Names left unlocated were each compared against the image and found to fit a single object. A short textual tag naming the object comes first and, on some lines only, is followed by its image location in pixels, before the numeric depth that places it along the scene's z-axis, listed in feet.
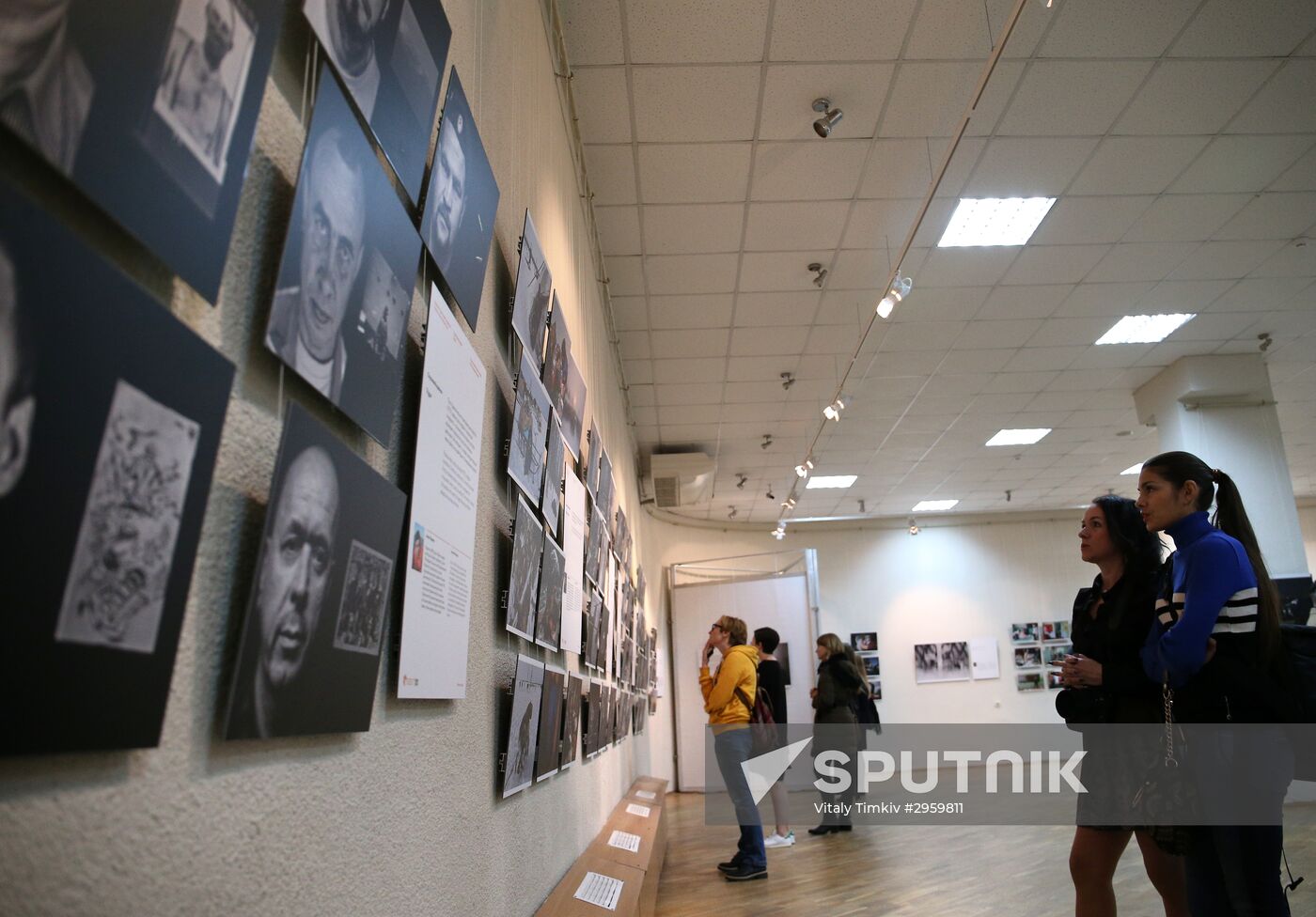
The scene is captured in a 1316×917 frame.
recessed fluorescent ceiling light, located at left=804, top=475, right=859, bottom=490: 39.63
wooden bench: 8.00
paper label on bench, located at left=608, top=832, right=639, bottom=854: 12.42
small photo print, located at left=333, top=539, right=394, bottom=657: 3.55
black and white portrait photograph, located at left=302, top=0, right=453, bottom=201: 3.57
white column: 24.73
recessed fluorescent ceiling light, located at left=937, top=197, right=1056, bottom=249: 17.80
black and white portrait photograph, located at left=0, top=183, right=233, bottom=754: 1.78
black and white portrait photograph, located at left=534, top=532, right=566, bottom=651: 8.23
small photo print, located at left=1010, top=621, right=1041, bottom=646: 49.42
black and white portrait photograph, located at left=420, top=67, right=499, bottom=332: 5.02
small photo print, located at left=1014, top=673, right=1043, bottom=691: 48.93
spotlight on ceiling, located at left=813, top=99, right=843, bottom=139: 14.32
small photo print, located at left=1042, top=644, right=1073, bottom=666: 48.61
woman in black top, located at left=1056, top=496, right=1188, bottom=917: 7.69
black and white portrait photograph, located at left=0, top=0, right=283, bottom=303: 1.85
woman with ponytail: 6.67
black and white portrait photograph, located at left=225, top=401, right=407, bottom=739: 2.87
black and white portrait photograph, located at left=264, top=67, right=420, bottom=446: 3.13
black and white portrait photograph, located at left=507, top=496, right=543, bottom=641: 7.02
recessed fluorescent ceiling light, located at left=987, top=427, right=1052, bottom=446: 33.91
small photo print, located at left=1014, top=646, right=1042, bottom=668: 49.19
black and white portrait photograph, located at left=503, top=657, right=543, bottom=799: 6.85
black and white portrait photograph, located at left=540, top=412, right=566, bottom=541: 8.70
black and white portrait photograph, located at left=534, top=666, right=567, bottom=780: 8.13
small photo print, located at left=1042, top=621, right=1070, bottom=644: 49.08
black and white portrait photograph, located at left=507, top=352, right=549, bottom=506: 7.15
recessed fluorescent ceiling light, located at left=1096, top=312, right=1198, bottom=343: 23.80
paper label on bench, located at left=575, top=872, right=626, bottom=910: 8.39
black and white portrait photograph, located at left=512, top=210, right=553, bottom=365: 7.55
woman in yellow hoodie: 17.47
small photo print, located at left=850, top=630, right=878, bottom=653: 49.32
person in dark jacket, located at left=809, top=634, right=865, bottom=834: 24.48
